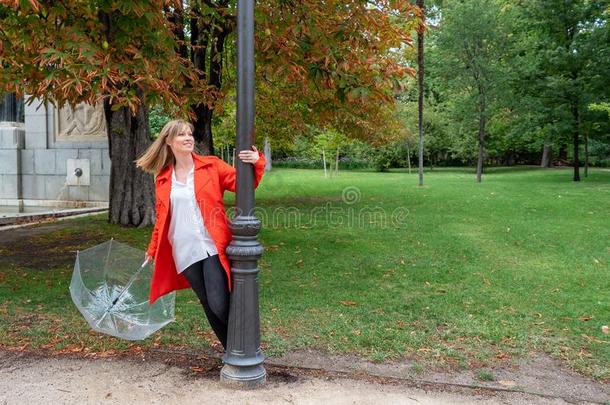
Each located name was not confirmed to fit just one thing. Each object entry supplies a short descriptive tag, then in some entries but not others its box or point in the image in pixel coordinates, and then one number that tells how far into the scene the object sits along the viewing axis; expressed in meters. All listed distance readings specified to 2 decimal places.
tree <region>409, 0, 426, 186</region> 23.90
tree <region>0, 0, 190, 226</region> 5.42
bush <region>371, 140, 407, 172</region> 47.14
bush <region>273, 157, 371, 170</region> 53.76
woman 4.15
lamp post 4.05
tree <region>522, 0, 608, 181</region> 26.52
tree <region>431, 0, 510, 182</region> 27.53
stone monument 17.00
